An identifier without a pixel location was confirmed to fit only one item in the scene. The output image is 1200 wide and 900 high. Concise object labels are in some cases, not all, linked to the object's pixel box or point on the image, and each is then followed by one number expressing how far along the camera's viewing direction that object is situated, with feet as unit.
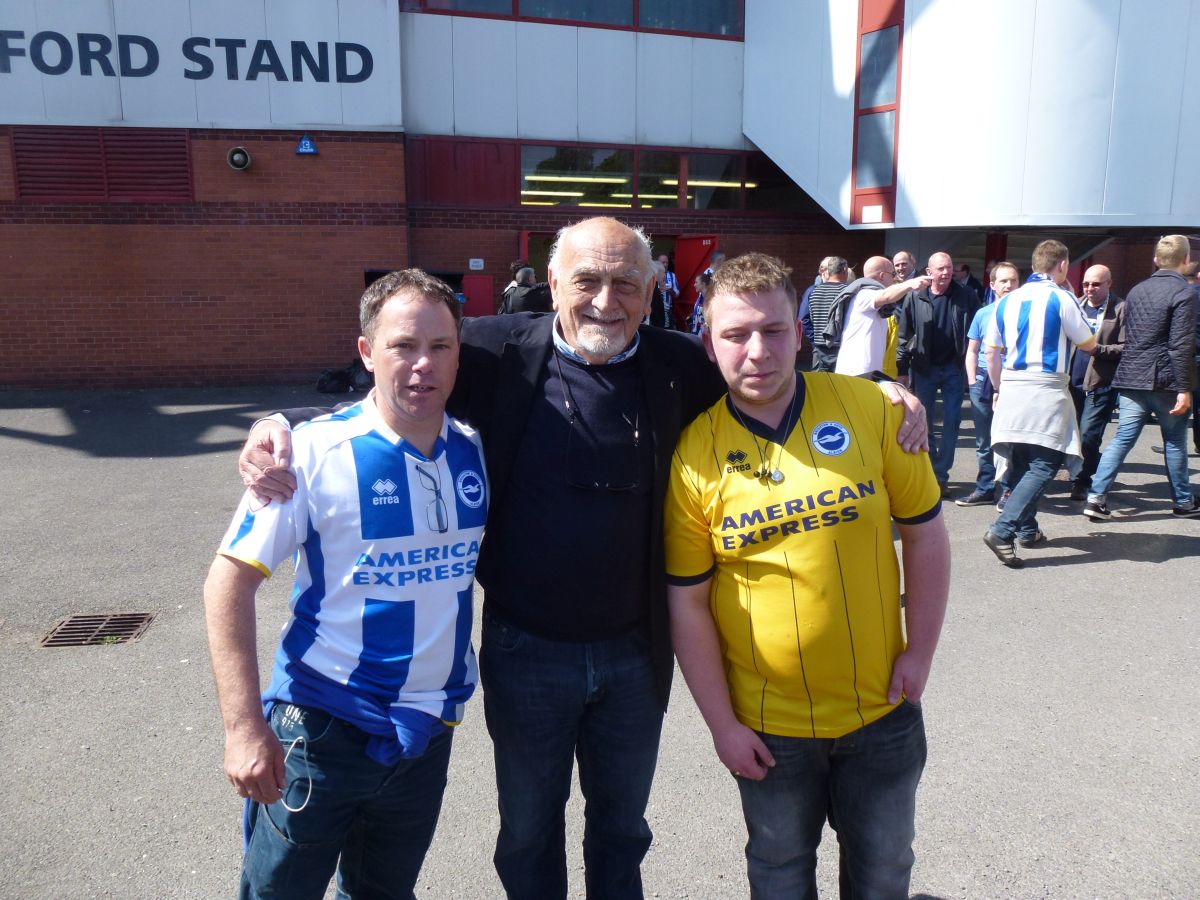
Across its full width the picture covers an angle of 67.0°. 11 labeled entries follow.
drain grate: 15.01
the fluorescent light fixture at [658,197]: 45.87
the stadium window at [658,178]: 45.50
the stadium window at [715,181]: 46.57
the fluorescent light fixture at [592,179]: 44.34
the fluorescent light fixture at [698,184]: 46.14
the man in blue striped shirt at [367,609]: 6.54
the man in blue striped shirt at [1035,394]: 19.24
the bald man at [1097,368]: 24.52
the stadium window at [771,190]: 47.42
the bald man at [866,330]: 20.10
